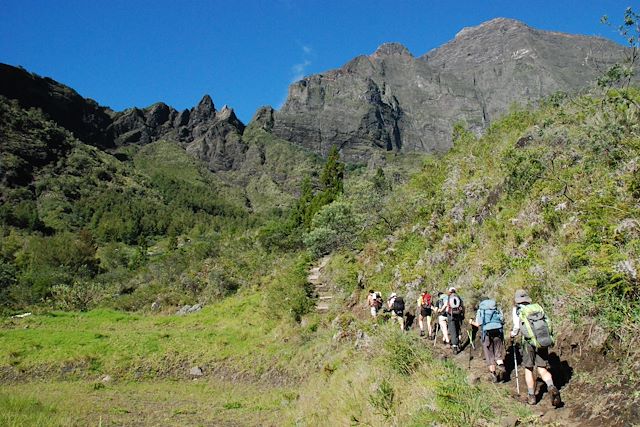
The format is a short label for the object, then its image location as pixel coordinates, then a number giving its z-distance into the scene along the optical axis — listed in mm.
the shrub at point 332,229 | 29172
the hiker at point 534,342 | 6547
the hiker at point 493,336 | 8125
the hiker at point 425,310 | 12492
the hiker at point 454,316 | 10477
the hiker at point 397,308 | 13438
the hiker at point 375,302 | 15270
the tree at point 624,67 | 9930
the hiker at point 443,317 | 11053
